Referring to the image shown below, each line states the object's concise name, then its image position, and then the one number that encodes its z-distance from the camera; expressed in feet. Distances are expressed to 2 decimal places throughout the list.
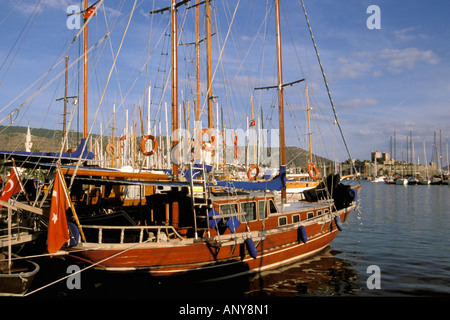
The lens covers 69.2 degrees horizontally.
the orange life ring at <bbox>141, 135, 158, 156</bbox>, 51.44
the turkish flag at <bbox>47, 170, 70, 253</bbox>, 30.91
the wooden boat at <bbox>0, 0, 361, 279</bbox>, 37.27
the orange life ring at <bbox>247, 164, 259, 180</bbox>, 74.82
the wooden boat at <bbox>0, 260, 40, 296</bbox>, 32.17
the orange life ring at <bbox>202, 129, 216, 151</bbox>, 54.82
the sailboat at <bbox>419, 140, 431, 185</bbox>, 367.08
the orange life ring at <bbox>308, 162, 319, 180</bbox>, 86.84
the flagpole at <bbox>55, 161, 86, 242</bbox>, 32.48
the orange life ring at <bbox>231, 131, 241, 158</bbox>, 80.24
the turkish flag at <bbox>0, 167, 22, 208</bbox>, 36.81
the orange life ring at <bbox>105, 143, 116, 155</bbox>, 98.68
